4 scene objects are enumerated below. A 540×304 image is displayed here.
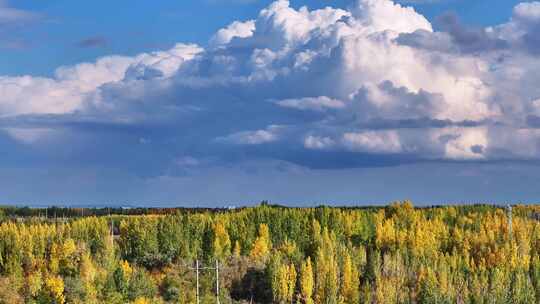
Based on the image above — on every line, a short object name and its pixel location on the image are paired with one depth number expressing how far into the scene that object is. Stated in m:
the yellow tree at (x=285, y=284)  192.12
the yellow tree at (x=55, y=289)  171.50
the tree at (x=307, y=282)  192.25
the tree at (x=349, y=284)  186.00
